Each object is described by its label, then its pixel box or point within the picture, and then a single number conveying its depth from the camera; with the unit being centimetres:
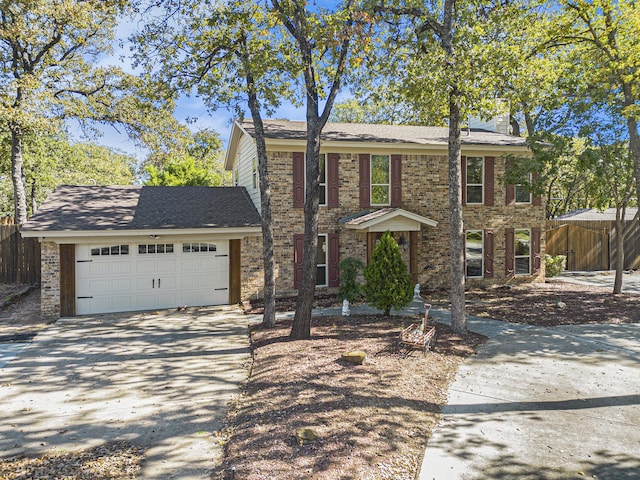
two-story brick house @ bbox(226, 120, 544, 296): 1409
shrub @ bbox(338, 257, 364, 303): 1143
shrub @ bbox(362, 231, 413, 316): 1044
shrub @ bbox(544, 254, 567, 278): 1781
